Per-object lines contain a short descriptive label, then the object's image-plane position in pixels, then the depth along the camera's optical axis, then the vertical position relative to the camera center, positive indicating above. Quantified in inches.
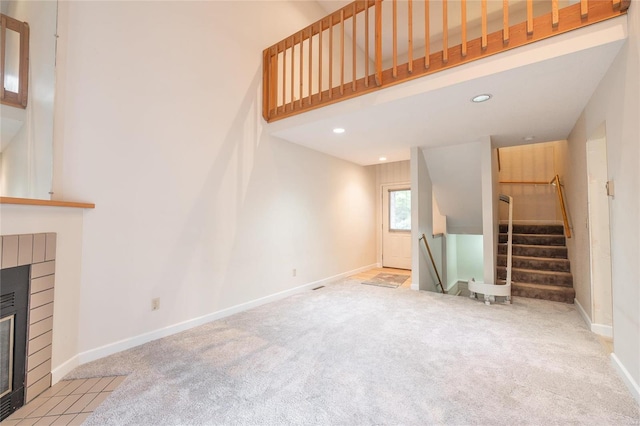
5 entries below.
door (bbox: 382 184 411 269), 238.5 -4.4
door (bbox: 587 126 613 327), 98.3 -4.2
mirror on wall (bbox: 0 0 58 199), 65.7 +31.6
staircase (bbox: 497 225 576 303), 143.6 -24.7
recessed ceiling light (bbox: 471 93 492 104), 96.0 +44.5
